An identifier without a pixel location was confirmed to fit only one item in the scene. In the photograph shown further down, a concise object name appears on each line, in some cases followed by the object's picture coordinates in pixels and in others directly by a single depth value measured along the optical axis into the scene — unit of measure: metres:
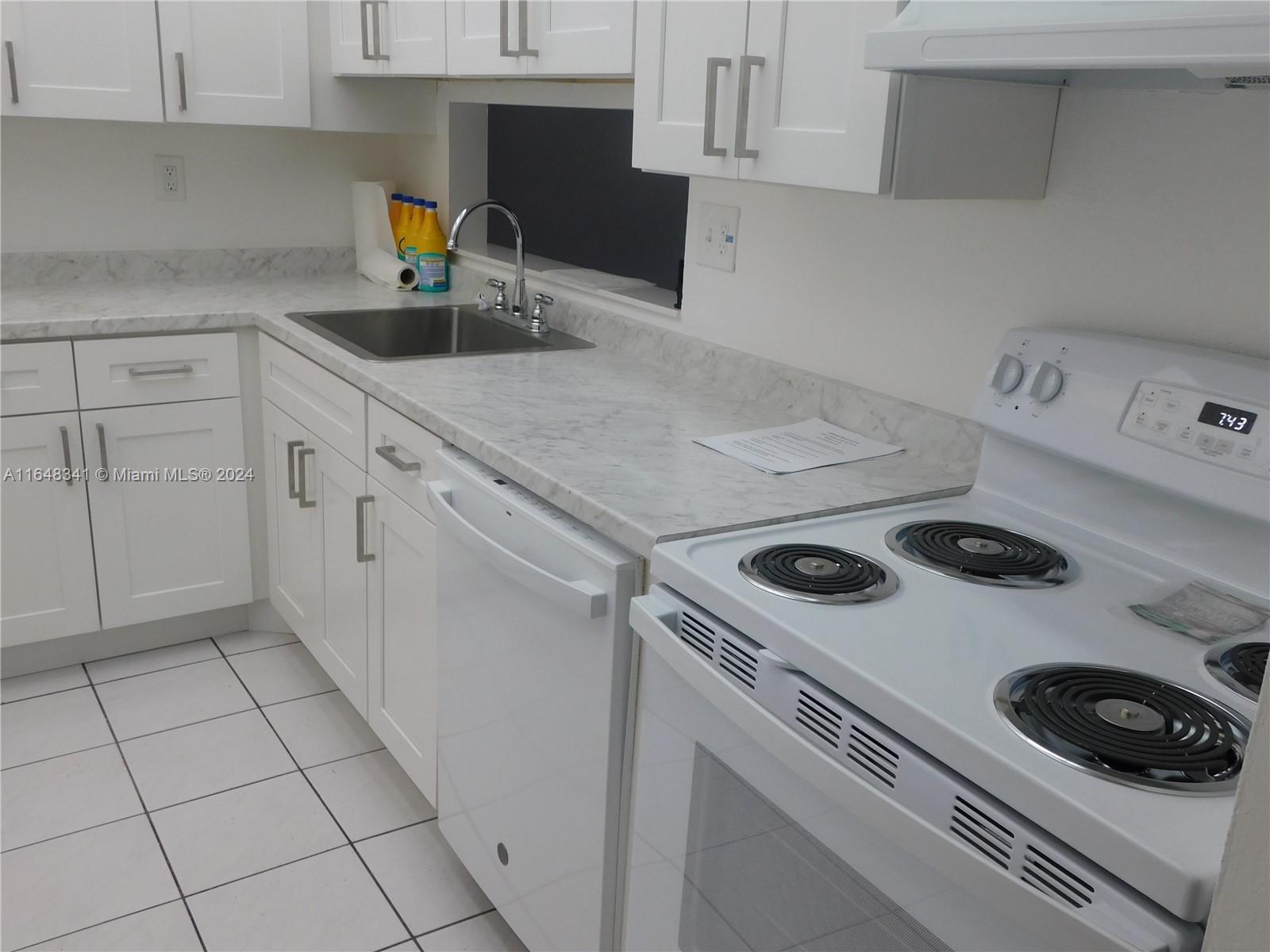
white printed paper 1.65
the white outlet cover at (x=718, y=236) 2.09
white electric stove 0.83
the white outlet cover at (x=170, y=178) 3.02
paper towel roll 3.16
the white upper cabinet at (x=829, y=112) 1.37
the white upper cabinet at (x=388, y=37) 2.38
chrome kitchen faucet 2.44
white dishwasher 1.44
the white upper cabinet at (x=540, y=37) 1.83
